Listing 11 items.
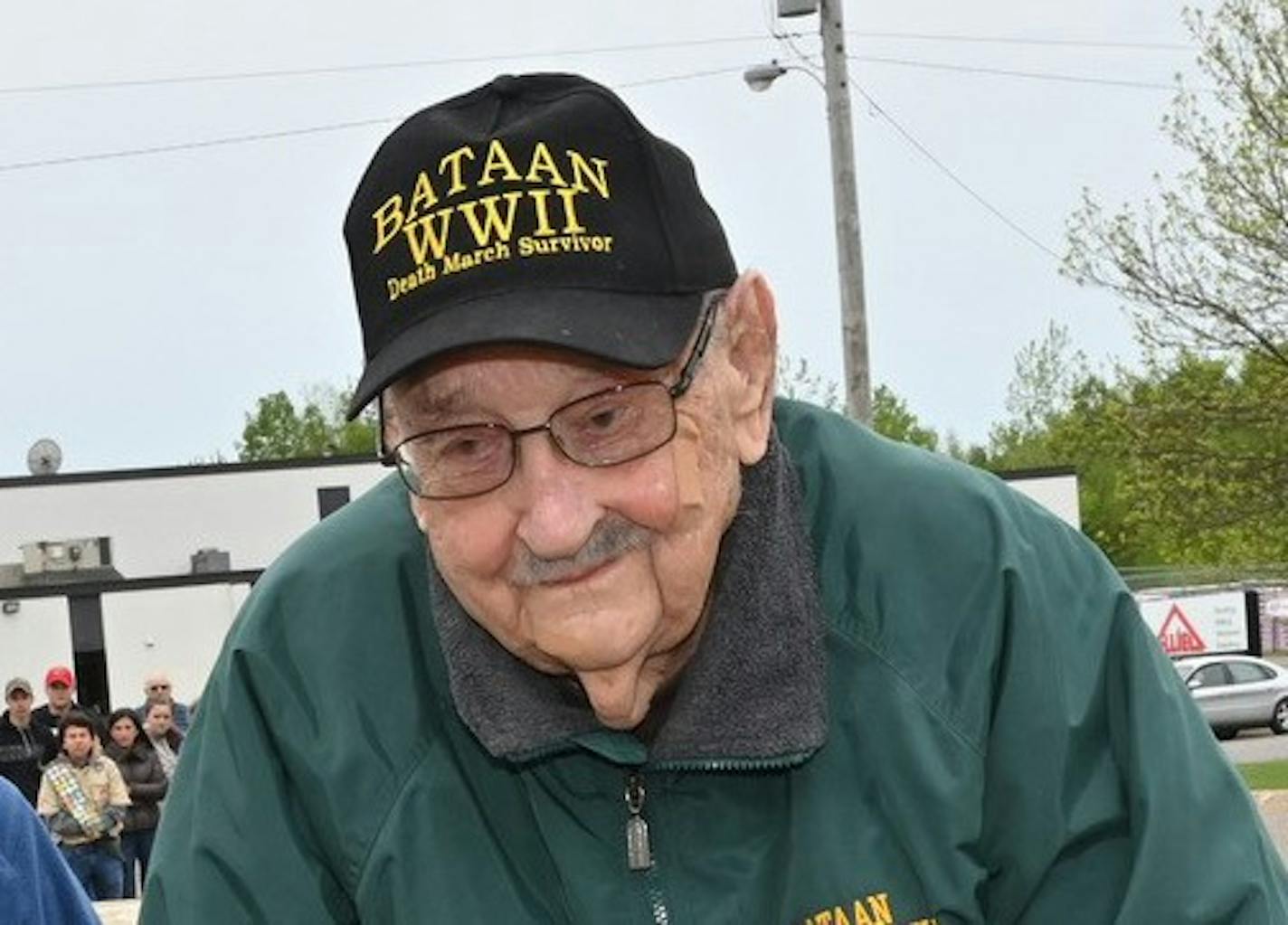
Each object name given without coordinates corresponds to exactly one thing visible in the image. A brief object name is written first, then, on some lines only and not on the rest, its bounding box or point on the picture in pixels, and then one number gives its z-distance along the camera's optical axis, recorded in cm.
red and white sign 3919
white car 3158
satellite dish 3969
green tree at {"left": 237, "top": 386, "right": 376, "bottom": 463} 7825
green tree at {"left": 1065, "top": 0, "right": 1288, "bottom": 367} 2420
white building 3064
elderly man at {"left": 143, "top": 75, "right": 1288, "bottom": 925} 208
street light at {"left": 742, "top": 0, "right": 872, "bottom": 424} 1806
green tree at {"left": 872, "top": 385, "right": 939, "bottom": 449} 6738
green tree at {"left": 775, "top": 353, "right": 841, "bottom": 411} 5196
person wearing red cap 1532
